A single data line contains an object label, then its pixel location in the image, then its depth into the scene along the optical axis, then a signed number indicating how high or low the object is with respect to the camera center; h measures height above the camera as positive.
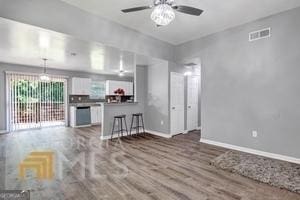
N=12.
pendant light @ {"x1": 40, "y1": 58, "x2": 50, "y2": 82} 5.35 +0.75
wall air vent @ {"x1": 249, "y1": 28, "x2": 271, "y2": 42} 3.60 +1.45
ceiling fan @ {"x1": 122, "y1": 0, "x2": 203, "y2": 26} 2.12 +1.16
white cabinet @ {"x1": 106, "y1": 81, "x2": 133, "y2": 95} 8.62 +0.63
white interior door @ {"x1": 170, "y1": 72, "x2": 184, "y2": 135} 5.43 -0.22
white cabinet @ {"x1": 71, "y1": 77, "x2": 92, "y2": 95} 7.57 +0.57
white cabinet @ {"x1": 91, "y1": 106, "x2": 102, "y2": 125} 7.71 -0.80
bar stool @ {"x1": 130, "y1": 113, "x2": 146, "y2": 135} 5.76 -0.82
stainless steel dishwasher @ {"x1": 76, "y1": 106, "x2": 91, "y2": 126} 7.20 -0.82
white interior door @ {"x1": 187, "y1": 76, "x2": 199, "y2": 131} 6.05 -0.18
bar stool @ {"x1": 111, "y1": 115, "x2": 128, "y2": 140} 5.31 -0.89
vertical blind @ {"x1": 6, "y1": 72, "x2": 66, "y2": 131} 6.36 -0.13
